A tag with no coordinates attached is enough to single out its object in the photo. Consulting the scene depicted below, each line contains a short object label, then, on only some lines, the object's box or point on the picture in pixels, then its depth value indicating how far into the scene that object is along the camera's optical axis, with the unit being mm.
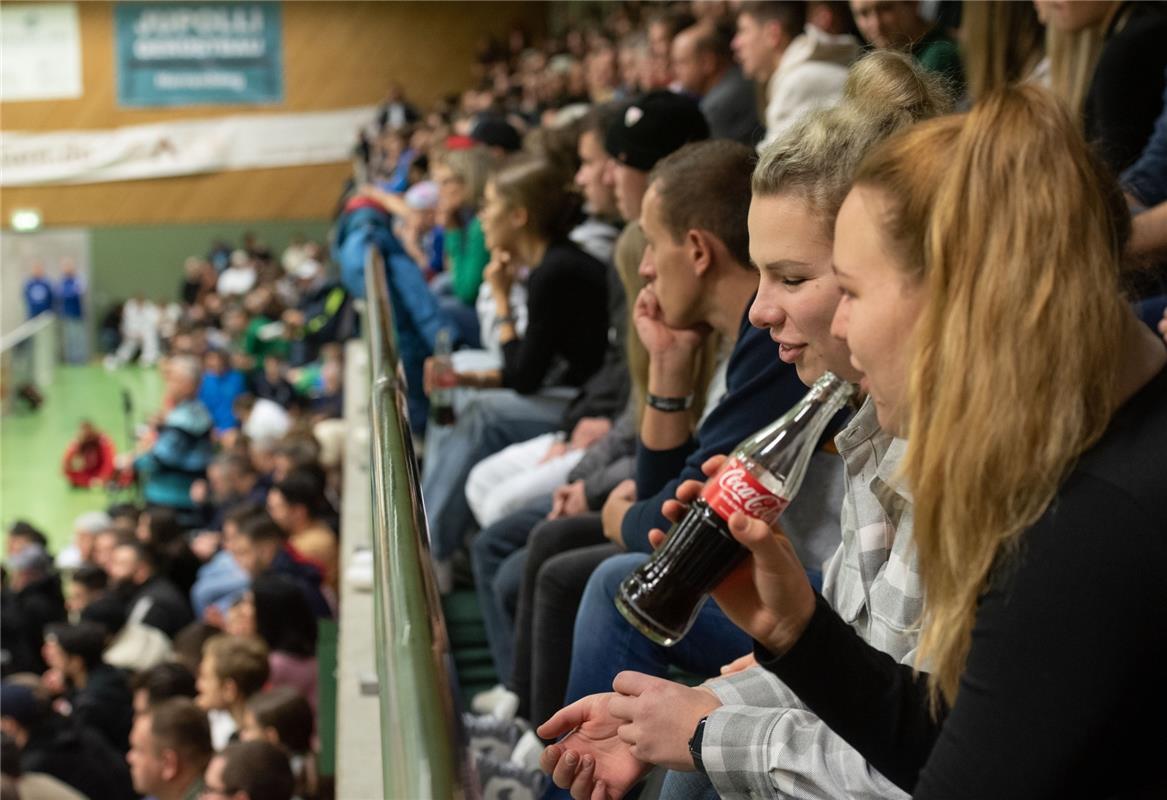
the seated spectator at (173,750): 3645
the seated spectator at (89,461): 12344
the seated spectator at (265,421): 8703
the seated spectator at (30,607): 6242
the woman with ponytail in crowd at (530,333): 3627
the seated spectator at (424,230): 6785
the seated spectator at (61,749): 4398
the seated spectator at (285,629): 4293
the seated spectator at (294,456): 6047
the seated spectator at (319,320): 9398
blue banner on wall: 16766
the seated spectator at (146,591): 5789
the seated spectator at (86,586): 6348
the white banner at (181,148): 17297
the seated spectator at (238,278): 16234
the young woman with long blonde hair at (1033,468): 969
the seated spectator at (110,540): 6523
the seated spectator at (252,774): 3029
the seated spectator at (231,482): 7262
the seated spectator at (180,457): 9133
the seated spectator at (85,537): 7699
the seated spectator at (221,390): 11219
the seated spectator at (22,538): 7594
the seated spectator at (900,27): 3252
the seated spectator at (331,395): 8070
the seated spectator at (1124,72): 2623
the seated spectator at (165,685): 4301
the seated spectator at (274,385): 10141
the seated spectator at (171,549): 6457
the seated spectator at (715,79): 4574
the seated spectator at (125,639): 5410
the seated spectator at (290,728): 3457
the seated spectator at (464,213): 5102
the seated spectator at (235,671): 3885
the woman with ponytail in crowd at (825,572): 1313
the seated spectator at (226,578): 5293
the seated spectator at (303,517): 5426
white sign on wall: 16703
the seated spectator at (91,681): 4918
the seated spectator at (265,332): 12297
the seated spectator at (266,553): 5035
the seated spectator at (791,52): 3719
